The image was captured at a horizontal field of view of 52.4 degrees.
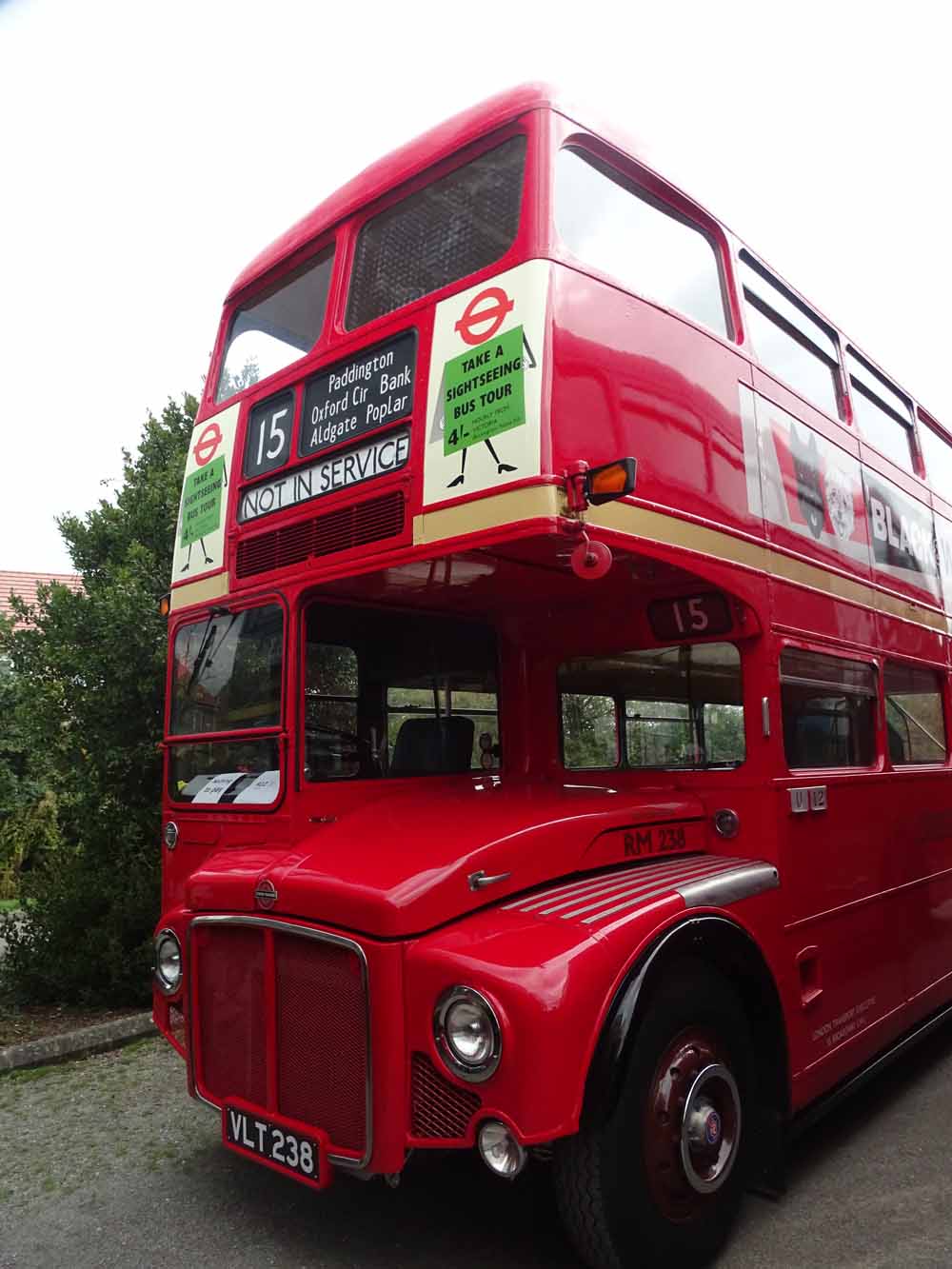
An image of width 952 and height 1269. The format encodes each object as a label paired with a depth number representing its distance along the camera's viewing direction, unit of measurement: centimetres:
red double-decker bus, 296
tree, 658
